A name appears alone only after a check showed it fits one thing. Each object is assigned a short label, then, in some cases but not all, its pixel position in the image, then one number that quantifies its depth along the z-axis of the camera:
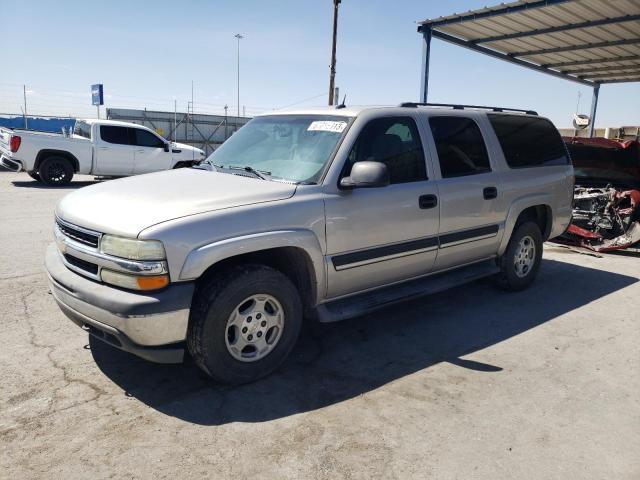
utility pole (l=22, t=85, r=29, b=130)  22.02
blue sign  21.81
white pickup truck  12.56
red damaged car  7.71
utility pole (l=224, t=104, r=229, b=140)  27.97
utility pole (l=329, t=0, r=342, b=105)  21.38
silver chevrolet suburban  2.92
